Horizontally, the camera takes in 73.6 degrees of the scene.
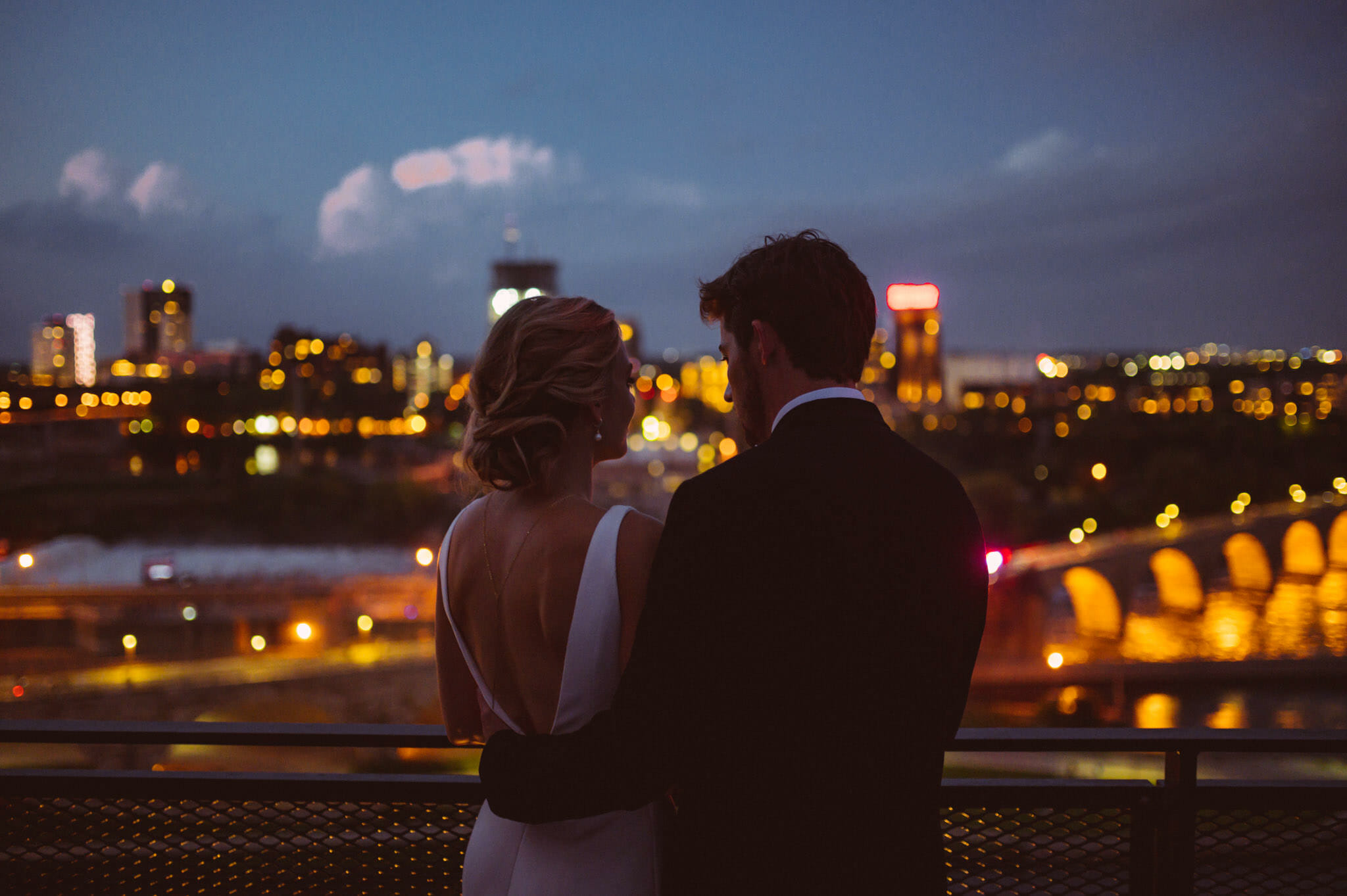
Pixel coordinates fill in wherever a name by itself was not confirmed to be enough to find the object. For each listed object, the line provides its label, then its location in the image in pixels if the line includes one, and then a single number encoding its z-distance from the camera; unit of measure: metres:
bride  1.42
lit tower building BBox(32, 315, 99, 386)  106.56
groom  1.24
